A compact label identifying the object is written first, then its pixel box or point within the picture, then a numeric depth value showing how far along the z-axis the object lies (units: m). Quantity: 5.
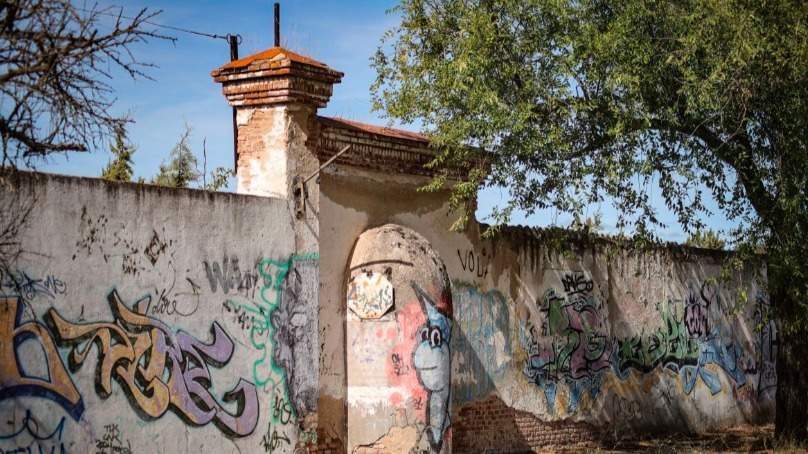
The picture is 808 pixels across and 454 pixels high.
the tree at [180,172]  22.03
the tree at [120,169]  21.10
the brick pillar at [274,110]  11.61
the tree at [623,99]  12.80
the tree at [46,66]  6.77
